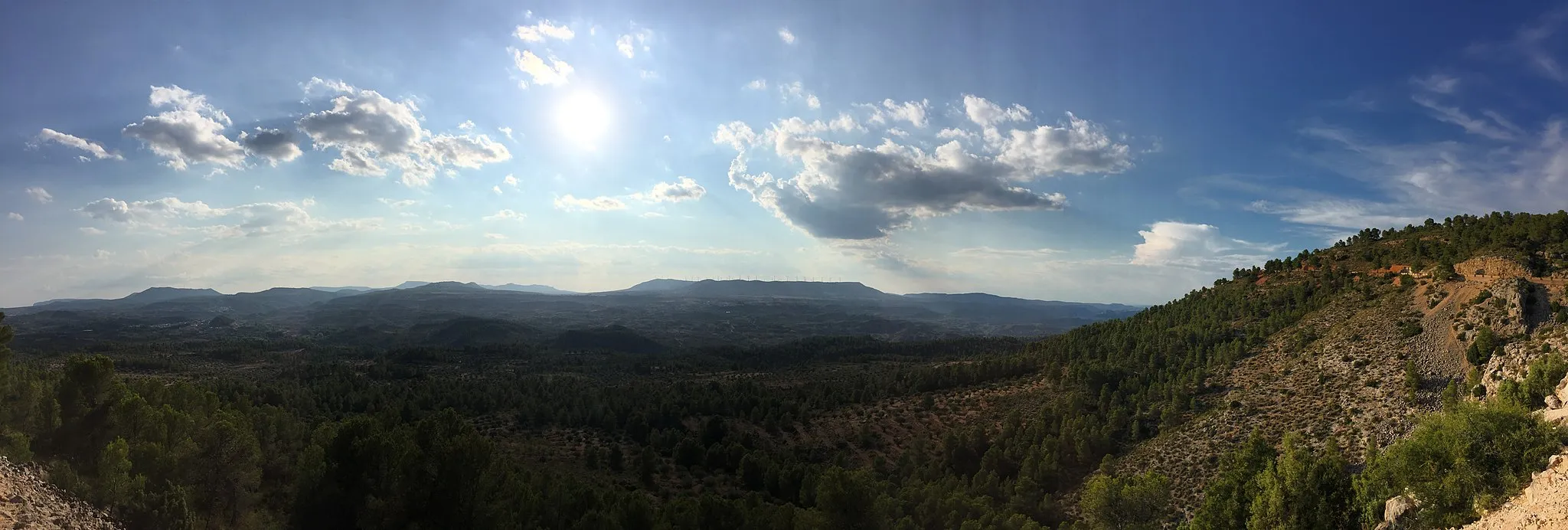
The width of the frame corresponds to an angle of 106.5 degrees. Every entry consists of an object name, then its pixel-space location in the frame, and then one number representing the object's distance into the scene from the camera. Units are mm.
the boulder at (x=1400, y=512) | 29375
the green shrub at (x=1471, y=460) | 26469
